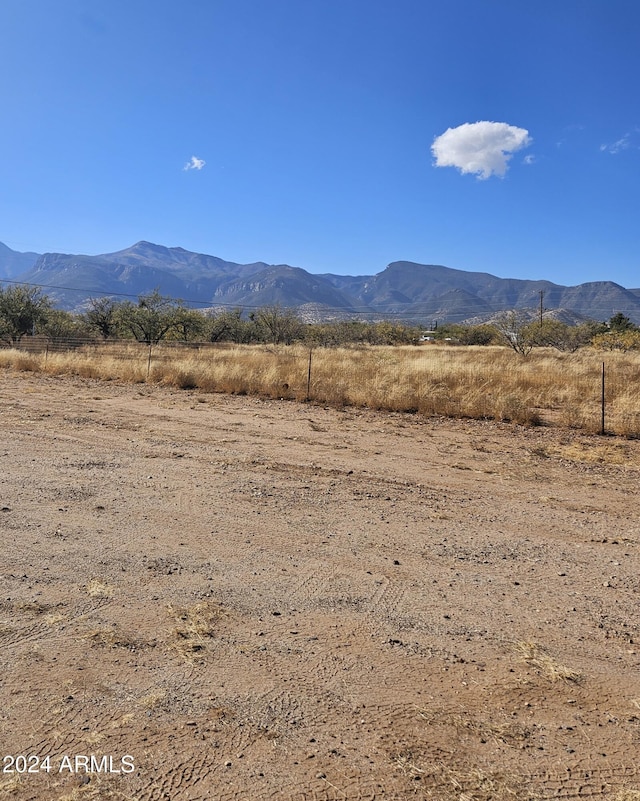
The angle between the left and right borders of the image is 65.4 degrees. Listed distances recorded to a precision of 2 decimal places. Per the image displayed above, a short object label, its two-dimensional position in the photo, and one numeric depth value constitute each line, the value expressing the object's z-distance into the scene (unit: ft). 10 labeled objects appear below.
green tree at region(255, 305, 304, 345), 172.14
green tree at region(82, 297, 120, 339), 146.82
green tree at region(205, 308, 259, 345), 172.14
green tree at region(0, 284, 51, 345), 122.31
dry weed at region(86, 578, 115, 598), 12.72
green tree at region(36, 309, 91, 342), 129.18
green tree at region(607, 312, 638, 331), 189.83
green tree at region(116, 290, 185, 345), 142.61
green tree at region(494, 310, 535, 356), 121.80
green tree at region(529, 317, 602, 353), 145.69
